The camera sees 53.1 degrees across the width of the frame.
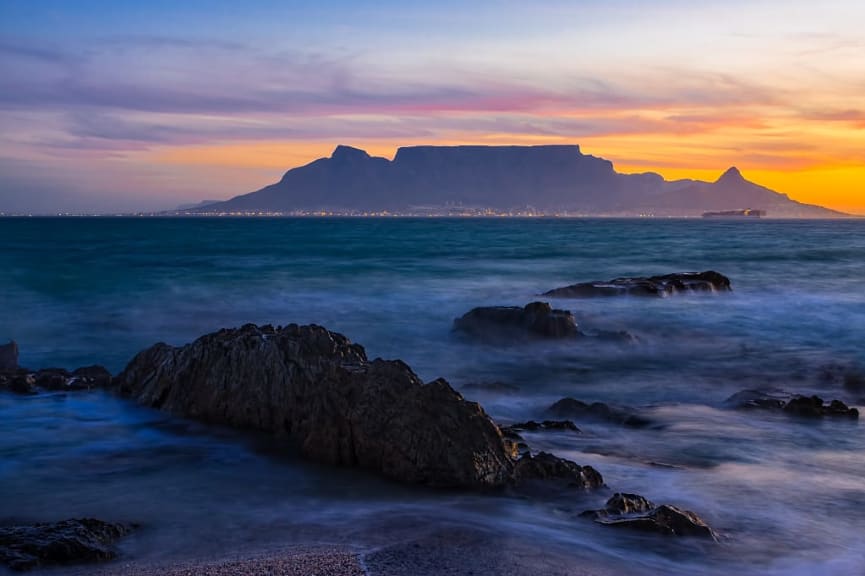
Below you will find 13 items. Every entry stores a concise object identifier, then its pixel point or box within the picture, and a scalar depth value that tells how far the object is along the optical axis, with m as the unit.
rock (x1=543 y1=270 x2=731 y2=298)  27.48
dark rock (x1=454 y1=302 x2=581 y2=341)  20.19
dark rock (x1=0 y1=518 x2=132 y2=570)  6.58
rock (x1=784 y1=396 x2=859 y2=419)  13.02
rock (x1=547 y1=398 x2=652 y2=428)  12.60
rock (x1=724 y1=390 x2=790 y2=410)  13.59
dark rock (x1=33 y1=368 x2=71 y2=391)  13.52
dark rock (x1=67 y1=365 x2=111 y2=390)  13.62
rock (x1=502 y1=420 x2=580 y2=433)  11.43
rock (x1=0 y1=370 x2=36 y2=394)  13.28
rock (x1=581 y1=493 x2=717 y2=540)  7.56
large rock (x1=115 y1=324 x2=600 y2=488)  8.84
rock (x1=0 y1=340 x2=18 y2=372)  15.59
